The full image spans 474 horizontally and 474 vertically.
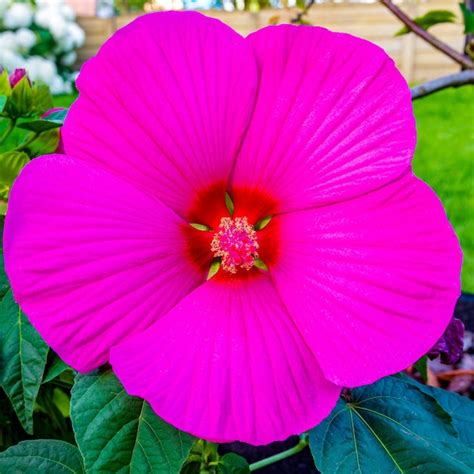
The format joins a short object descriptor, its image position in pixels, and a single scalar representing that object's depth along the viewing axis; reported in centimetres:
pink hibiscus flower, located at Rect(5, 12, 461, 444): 47
